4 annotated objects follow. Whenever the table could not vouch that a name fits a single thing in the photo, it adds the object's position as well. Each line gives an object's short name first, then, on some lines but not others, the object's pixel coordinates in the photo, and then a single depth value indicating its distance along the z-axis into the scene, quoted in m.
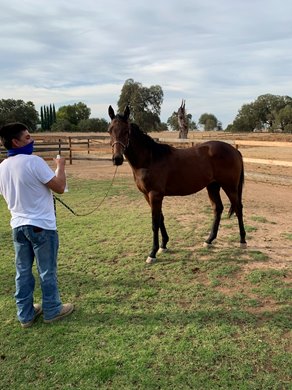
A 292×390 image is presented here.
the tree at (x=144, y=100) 40.78
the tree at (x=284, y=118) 55.50
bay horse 4.11
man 2.65
